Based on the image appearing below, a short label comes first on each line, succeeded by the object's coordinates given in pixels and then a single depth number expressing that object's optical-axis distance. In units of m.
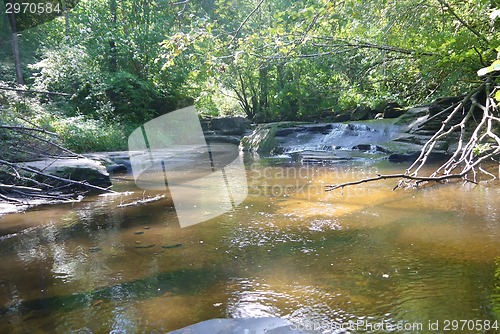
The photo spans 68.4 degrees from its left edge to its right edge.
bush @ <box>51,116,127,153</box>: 11.63
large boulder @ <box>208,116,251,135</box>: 19.16
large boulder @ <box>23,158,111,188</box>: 6.82
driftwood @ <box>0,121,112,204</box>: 5.85
